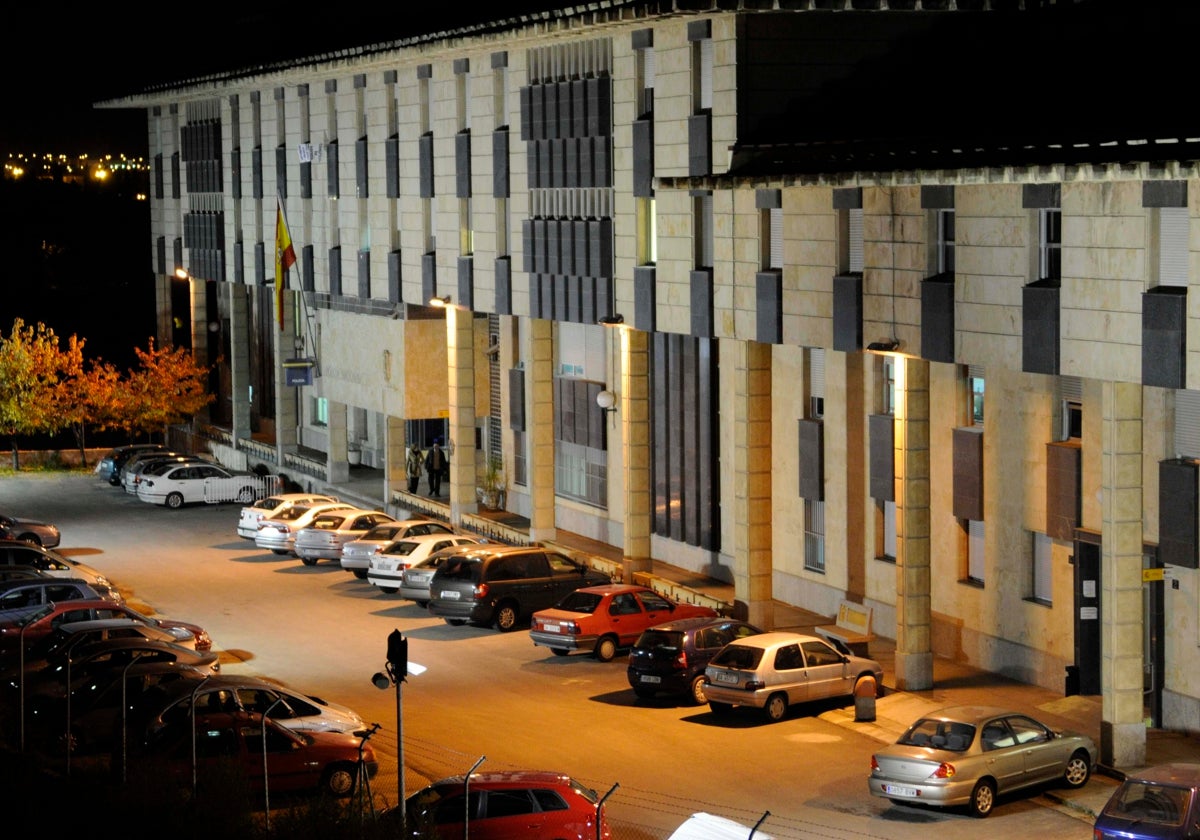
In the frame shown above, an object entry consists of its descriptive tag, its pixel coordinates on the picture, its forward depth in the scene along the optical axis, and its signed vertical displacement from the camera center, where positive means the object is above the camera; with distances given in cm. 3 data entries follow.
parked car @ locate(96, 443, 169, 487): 6844 -703
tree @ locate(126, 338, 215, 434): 7438 -499
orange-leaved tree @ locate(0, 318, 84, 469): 7306 -478
